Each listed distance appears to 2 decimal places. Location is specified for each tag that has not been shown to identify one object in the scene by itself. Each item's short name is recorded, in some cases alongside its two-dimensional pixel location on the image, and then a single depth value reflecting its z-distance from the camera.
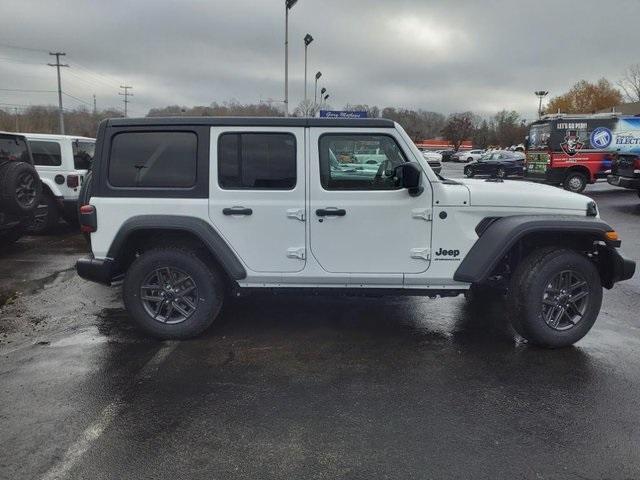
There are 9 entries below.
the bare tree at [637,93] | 76.66
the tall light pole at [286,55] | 22.34
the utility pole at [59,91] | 55.50
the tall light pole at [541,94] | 55.98
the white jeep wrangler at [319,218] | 4.46
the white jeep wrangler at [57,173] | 10.12
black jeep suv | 7.75
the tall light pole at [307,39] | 27.23
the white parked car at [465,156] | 61.30
